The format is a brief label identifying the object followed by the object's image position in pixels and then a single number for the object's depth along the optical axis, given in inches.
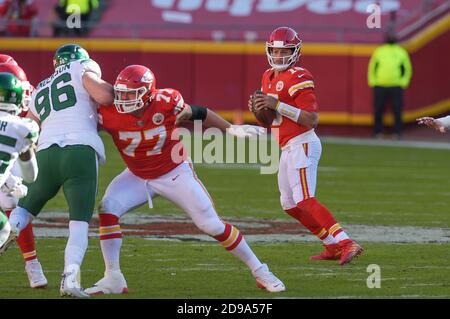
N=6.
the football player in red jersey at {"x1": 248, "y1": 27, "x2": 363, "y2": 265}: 681.0
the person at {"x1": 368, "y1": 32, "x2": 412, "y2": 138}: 1518.2
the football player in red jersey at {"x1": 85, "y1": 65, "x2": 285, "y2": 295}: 589.9
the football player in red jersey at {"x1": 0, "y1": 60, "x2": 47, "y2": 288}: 569.0
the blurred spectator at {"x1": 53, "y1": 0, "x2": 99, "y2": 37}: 1576.0
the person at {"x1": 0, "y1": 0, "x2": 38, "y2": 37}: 1587.1
